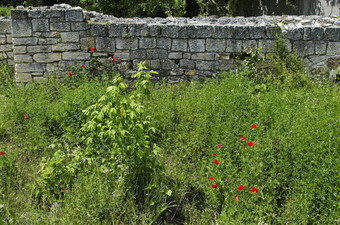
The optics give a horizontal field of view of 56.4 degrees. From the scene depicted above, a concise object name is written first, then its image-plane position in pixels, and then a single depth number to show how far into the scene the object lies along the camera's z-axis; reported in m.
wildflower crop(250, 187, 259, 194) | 2.92
